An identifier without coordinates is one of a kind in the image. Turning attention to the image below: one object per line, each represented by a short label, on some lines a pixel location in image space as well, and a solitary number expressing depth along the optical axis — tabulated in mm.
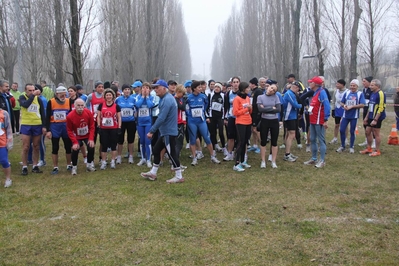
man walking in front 6371
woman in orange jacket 7312
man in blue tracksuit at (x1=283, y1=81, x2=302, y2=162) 8148
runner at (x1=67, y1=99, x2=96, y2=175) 7117
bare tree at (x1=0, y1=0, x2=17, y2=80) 17566
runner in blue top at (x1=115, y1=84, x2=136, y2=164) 8156
